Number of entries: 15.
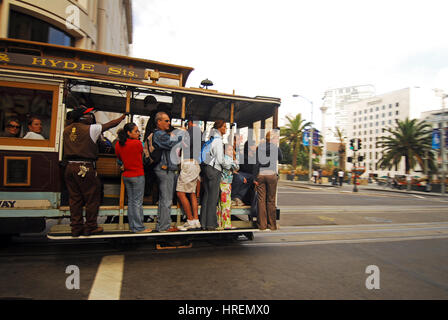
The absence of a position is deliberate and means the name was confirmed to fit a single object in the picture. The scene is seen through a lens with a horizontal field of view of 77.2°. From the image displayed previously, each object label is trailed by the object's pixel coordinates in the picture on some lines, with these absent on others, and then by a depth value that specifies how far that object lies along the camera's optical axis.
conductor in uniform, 4.24
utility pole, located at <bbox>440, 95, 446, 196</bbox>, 25.48
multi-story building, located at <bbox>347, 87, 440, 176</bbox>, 98.56
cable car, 4.20
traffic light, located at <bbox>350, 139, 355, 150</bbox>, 23.97
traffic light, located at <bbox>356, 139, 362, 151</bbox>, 23.34
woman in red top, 4.53
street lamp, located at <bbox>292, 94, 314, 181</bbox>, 32.78
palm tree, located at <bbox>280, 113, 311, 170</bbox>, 41.94
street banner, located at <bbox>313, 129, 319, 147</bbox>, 34.19
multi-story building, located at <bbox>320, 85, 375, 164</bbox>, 197.00
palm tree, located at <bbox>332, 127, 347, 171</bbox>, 40.86
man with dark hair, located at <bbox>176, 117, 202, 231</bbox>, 4.96
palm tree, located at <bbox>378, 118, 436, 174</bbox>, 38.69
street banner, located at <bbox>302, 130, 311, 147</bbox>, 33.62
